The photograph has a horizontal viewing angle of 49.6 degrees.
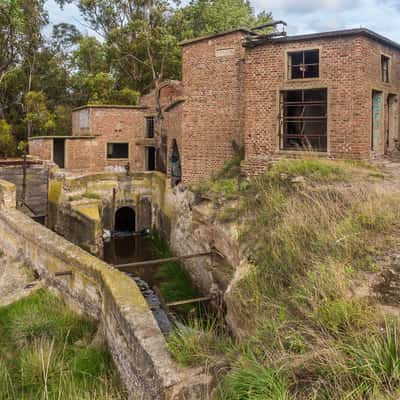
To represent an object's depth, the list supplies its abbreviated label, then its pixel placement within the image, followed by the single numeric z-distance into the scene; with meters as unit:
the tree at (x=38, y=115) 30.73
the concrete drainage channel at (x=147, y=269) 12.94
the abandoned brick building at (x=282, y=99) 12.59
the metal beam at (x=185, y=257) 11.38
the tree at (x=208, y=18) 29.64
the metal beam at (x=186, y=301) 9.90
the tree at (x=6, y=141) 29.70
